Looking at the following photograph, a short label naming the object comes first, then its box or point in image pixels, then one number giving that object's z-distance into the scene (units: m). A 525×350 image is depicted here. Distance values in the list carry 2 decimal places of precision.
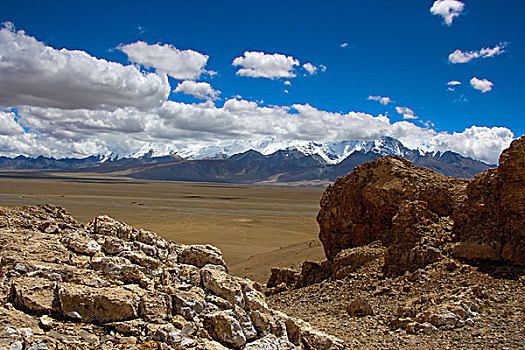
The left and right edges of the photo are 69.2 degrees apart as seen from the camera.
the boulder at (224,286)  8.34
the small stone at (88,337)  6.40
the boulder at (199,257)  10.45
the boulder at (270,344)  7.36
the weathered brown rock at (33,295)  6.67
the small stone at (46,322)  6.37
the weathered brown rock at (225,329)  7.31
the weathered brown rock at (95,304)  6.87
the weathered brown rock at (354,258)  16.86
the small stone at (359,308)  12.43
